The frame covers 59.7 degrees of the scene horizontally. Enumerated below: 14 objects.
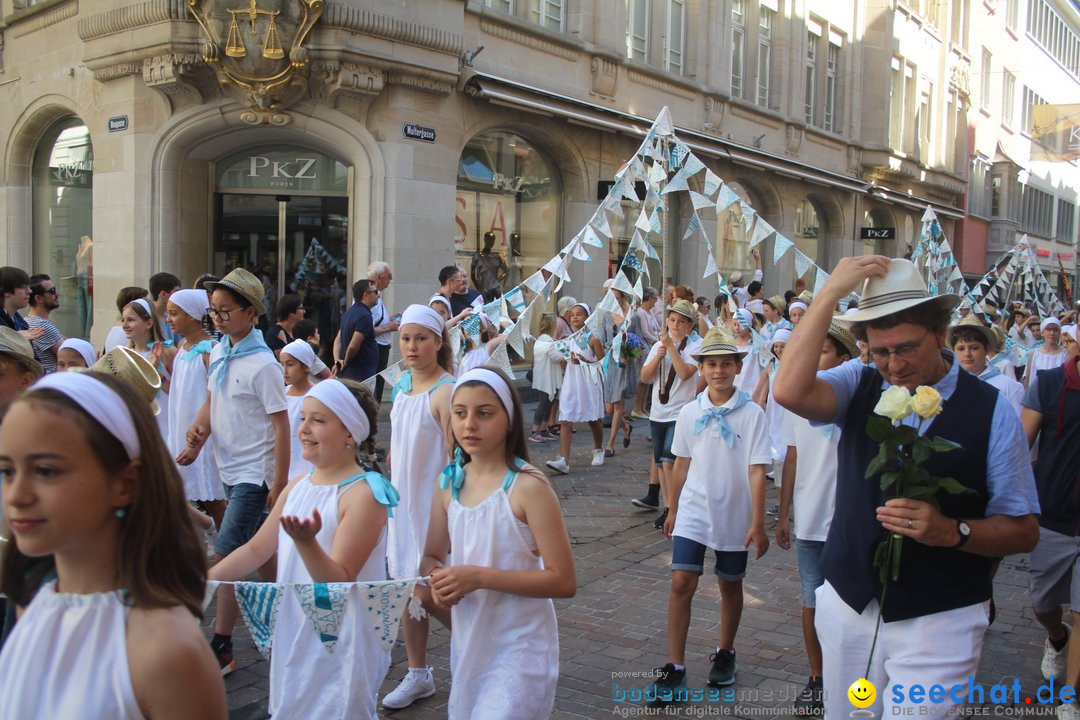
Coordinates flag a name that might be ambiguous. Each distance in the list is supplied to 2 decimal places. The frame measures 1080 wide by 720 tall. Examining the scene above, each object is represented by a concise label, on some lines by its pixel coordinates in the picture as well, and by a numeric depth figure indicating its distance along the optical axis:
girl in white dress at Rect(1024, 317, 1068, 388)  10.26
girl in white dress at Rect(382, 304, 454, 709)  4.84
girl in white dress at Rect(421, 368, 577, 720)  3.12
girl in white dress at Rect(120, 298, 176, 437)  6.14
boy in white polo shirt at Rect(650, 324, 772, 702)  4.66
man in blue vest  2.76
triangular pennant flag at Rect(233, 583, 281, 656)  3.02
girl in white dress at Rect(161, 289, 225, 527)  5.57
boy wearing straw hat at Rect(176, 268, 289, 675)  5.04
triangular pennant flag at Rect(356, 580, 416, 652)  3.06
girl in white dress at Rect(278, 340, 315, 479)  5.69
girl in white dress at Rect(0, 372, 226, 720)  1.74
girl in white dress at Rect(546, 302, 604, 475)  10.66
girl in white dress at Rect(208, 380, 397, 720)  3.15
